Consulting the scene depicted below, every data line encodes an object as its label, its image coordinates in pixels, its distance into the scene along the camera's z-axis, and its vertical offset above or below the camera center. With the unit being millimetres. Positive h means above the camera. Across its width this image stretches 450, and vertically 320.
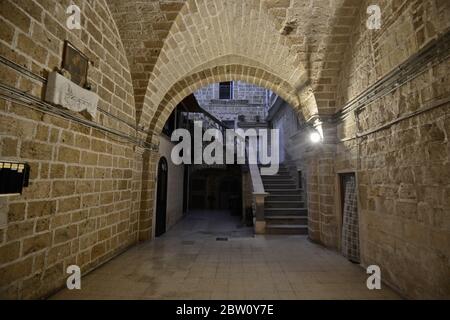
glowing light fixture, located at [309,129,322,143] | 4520 +973
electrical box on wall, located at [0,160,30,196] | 1854 -3
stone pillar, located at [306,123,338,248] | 4316 -227
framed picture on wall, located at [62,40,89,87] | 2576 +1483
